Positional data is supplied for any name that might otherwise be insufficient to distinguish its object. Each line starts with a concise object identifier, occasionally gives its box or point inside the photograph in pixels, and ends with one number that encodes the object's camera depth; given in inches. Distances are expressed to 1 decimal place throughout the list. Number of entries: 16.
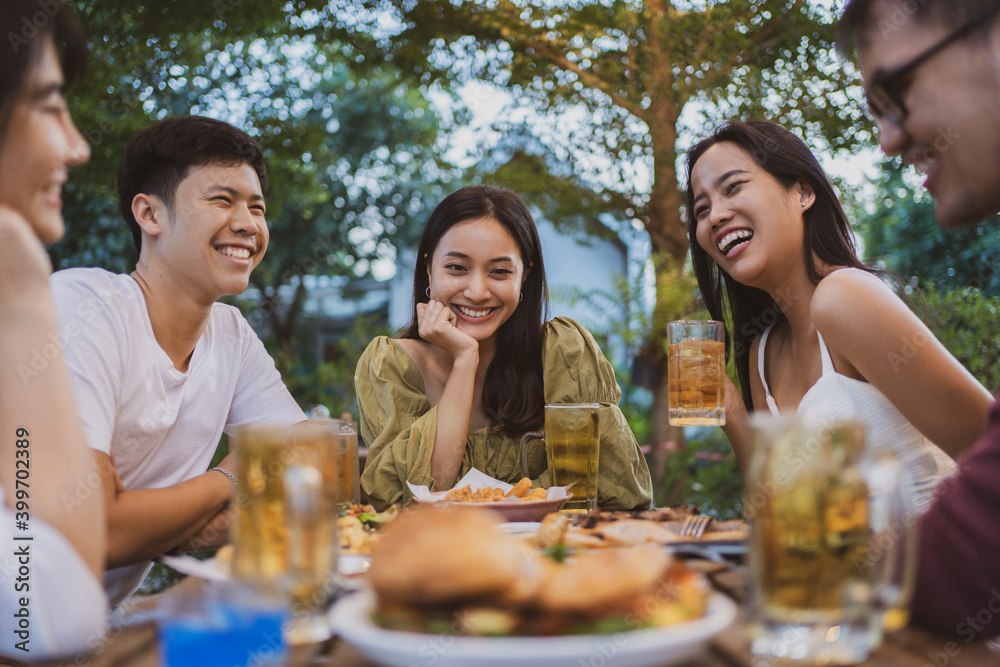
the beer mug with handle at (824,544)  36.6
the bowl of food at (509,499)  77.5
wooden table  39.1
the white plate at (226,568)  49.8
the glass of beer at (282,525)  39.7
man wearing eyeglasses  44.1
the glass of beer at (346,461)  87.7
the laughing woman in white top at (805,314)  78.9
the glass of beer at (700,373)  98.1
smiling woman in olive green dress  108.6
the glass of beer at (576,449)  95.9
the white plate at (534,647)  32.6
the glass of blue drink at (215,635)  35.2
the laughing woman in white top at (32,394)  46.8
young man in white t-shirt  86.0
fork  62.9
